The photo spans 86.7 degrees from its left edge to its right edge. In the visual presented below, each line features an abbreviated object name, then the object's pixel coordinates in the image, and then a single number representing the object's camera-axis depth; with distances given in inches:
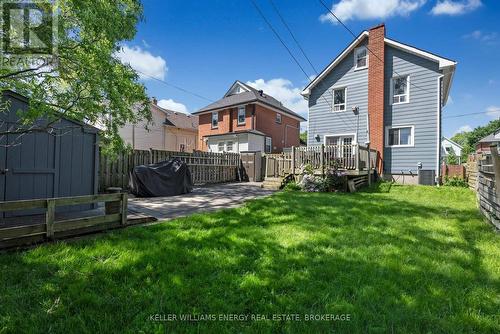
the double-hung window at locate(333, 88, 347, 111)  650.2
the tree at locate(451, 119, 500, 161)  2188.7
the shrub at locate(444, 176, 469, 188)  496.4
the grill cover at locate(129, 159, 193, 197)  369.1
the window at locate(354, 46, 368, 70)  622.3
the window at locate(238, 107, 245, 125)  948.0
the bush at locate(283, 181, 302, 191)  460.4
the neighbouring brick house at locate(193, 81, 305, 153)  904.3
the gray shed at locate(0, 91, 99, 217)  203.2
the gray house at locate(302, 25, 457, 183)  538.3
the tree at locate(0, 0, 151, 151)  142.3
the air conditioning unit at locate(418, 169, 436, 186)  521.7
